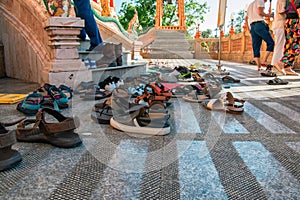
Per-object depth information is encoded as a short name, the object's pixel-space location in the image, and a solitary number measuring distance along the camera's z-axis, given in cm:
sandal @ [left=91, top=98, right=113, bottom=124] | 165
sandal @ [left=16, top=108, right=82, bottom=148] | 125
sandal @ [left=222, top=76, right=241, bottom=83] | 377
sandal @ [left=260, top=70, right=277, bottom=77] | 454
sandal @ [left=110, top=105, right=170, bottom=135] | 143
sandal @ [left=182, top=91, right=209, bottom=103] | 237
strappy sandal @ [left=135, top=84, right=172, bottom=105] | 212
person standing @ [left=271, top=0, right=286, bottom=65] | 480
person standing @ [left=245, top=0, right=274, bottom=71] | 507
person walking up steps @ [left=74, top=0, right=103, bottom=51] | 348
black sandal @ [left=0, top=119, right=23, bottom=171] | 100
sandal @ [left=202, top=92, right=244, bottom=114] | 198
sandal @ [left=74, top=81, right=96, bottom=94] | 261
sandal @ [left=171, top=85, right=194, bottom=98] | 269
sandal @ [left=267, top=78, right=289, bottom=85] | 356
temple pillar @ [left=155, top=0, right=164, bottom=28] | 1909
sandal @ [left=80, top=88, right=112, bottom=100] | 246
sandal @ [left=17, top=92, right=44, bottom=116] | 181
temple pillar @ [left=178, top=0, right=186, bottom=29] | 1934
